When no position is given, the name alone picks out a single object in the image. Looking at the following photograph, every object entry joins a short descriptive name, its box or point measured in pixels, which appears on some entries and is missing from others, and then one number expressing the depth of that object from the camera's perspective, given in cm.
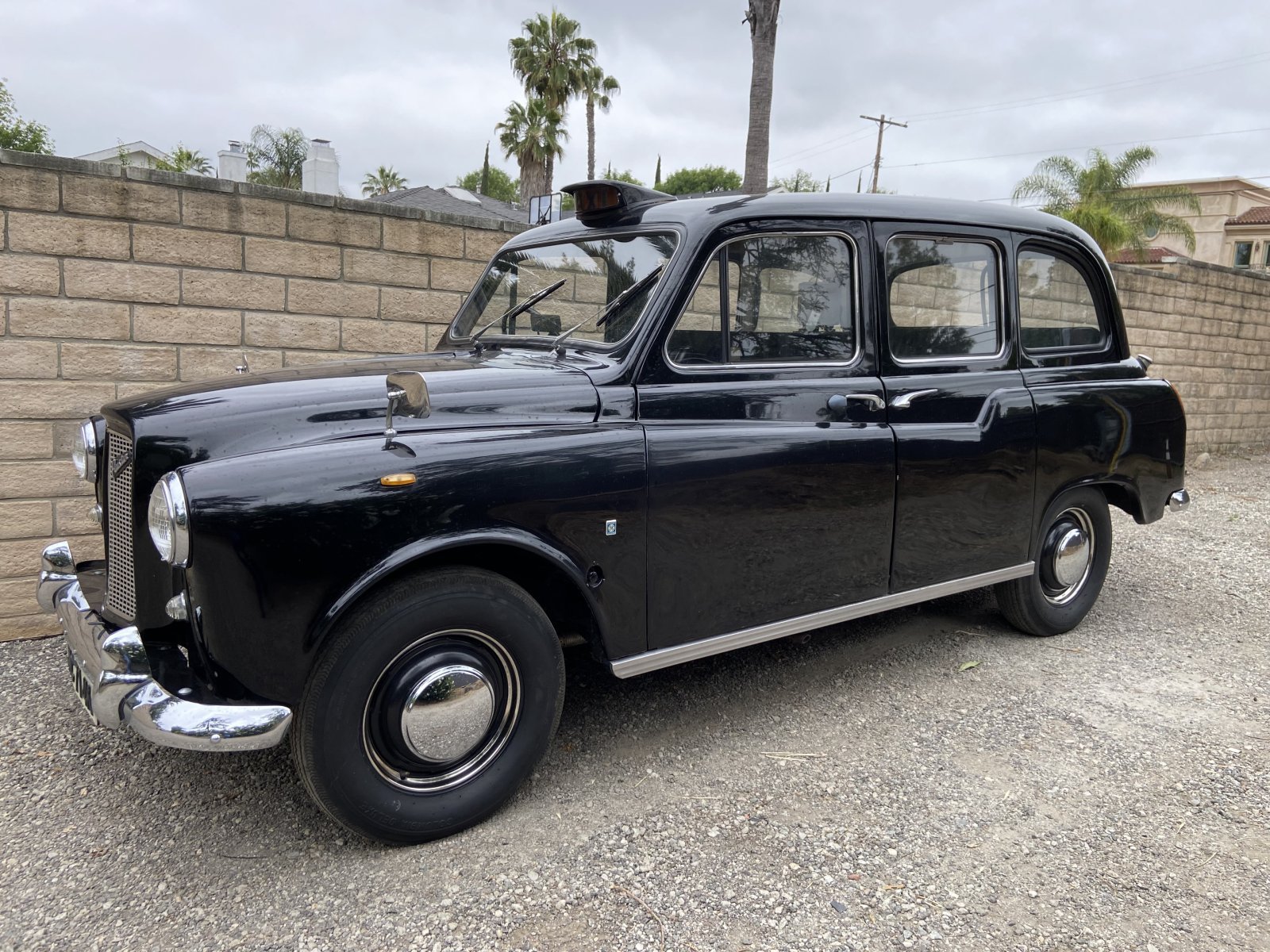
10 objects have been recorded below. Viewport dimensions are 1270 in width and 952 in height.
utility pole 4144
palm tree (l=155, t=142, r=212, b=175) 3356
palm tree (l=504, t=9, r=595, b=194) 2862
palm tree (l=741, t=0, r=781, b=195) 1068
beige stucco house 3628
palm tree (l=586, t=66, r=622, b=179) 2981
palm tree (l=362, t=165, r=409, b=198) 5444
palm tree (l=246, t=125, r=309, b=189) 3312
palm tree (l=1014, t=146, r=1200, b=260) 2202
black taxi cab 225
